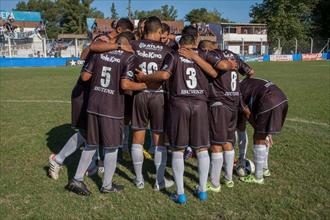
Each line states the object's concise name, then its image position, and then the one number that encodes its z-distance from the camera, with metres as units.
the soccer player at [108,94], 4.45
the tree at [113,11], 111.66
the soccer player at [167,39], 5.05
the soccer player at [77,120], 5.03
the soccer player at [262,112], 4.87
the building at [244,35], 73.19
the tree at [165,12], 112.80
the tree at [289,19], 71.31
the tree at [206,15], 97.10
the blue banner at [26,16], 79.25
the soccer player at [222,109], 4.62
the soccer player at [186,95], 4.29
